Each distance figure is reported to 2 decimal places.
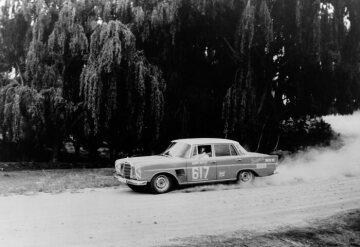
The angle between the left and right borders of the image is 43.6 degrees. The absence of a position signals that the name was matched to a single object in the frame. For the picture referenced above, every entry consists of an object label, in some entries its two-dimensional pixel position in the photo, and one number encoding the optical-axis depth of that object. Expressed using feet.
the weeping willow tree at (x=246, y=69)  65.36
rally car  40.45
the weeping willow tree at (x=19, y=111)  63.72
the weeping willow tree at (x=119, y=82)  62.39
